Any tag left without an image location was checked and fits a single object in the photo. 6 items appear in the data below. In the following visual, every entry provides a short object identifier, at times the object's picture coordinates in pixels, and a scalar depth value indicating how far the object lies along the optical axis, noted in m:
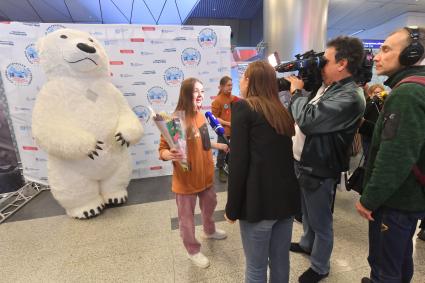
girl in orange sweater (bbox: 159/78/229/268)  1.49
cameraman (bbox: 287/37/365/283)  1.13
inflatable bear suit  2.13
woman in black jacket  0.94
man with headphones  0.87
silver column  3.02
